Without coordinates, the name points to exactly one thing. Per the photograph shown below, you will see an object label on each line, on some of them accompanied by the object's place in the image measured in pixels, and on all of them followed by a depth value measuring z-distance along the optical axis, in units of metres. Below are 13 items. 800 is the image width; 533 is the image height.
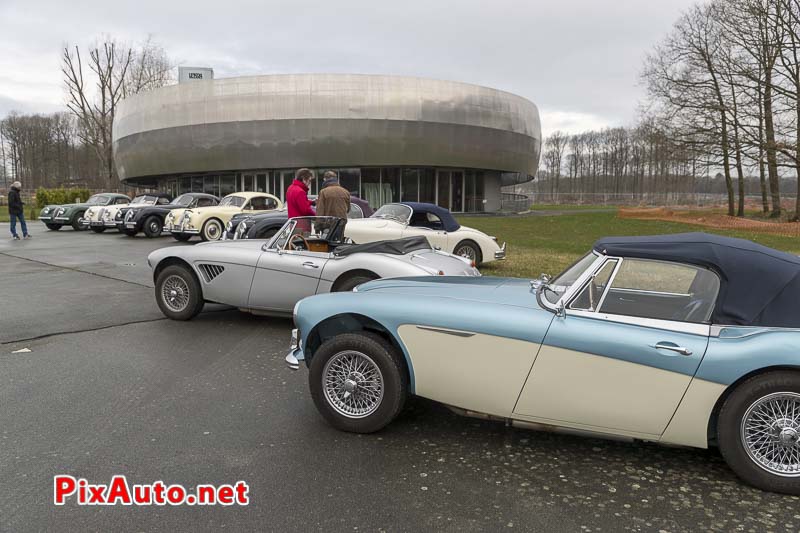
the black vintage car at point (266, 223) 13.01
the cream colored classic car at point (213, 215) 16.83
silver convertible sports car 6.34
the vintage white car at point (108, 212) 20.59
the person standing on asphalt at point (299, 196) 10.07
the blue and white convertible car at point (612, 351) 3.02
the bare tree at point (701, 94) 28.62
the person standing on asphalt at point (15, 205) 18.20
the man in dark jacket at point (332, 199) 9.95
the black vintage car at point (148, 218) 19.27
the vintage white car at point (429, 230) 10.92
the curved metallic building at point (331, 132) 34.97
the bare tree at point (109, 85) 52.12
